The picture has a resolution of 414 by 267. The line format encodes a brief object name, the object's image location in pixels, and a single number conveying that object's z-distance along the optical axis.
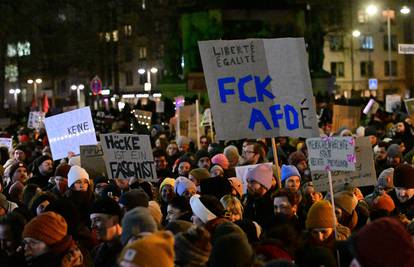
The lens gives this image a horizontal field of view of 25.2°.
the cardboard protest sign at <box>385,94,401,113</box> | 27.58
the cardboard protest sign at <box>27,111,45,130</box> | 23.75
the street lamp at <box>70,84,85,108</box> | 73.49
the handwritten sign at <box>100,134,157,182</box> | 10.34
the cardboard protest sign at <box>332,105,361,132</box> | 19.31
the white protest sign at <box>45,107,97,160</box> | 12.99
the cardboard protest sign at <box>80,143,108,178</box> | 11.59
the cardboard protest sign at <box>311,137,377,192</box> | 9.30
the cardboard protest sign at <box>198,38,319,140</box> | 9.11
